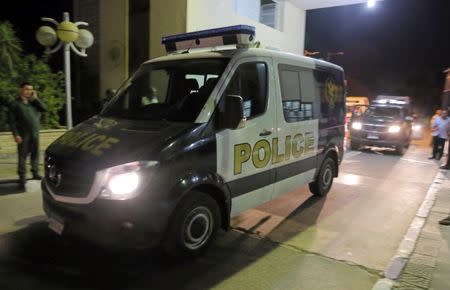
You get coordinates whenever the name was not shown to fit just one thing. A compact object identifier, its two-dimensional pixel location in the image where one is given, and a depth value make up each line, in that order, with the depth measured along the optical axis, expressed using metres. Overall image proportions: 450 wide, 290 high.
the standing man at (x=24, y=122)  6.55
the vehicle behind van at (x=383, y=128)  13.45
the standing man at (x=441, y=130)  12.14
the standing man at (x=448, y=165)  10.73
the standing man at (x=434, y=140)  12.52
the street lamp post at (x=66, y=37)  8.74
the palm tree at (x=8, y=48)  9.96
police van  3.49
